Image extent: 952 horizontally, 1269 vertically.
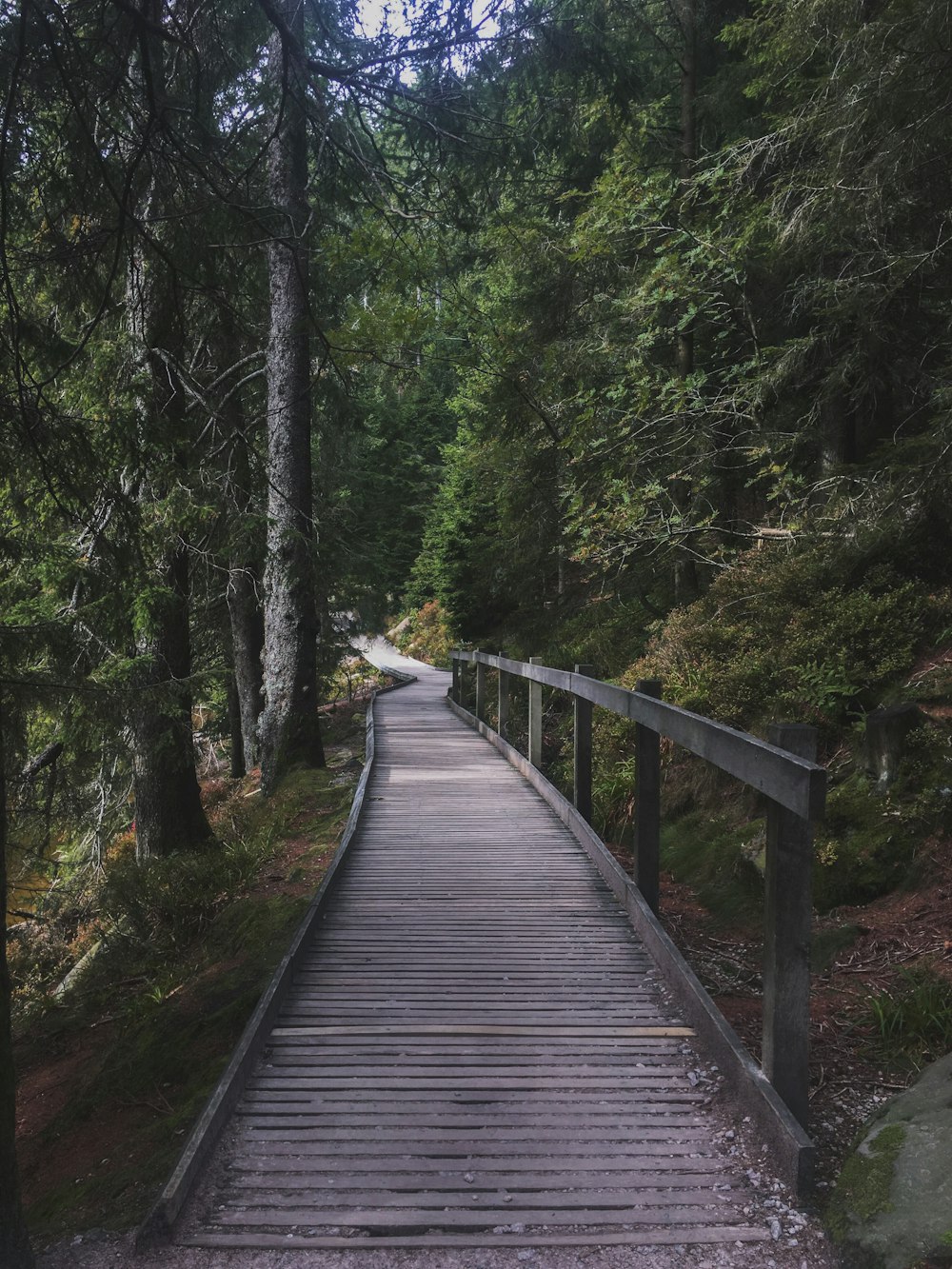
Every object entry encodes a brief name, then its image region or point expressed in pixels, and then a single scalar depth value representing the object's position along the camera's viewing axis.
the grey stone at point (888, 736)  5.30
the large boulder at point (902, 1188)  2.25
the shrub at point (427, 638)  36.03
